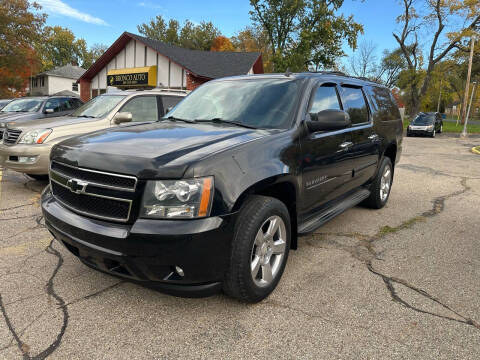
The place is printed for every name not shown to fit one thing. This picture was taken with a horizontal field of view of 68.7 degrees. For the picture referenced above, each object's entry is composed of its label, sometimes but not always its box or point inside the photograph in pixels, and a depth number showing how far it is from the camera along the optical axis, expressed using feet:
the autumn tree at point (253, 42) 151.43
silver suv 18.78
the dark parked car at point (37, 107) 31.65
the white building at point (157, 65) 68.77
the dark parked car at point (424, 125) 75.77
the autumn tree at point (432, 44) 103.45
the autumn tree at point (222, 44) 177.11
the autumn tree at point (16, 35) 110.01
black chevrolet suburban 7.32
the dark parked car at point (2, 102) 58.65
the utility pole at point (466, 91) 77.75
